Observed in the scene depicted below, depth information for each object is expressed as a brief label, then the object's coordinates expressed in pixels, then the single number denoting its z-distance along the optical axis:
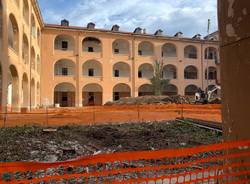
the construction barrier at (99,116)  11.01
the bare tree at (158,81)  27.35
